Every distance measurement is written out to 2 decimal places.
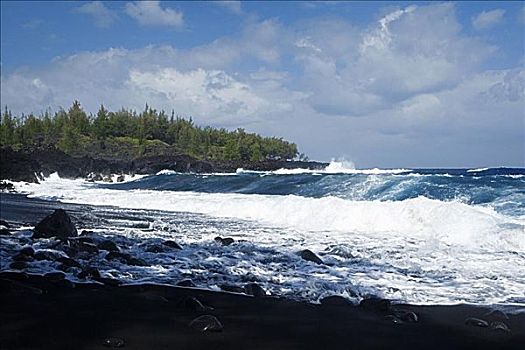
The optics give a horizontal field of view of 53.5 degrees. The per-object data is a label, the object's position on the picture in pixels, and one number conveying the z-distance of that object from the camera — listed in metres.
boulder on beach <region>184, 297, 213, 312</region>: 6.62
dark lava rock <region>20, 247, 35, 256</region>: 9.99
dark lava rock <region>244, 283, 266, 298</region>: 7.62
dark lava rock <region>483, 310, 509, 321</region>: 6.51
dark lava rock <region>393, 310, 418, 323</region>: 6.41
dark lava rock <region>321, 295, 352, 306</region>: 7.22
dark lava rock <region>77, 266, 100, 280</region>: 8.47
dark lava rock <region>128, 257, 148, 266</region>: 9.75
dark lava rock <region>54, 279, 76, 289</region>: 7.78
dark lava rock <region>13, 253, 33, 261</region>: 9.60
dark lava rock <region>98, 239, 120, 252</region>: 10.85
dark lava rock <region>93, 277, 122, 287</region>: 8.03
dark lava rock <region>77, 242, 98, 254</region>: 10.60
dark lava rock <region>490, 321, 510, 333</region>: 6.04
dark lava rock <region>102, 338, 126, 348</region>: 5.02
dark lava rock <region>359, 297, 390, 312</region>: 6.92
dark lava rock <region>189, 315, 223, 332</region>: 5.69
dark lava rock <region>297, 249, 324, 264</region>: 10.23
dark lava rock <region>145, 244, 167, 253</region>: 11.09
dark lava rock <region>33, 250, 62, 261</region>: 9.77
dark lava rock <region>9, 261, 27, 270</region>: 9.03
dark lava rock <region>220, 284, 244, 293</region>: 7.84
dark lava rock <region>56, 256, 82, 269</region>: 9.23
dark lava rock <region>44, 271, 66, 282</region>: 8.11
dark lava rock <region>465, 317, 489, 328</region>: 6.20
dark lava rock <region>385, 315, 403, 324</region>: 6.32
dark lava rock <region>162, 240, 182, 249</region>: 11.59
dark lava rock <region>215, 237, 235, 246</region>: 12.13
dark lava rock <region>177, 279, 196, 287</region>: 8.13
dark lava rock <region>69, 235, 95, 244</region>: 11.51
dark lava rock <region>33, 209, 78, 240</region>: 12.29
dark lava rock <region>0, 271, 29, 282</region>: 8.10
